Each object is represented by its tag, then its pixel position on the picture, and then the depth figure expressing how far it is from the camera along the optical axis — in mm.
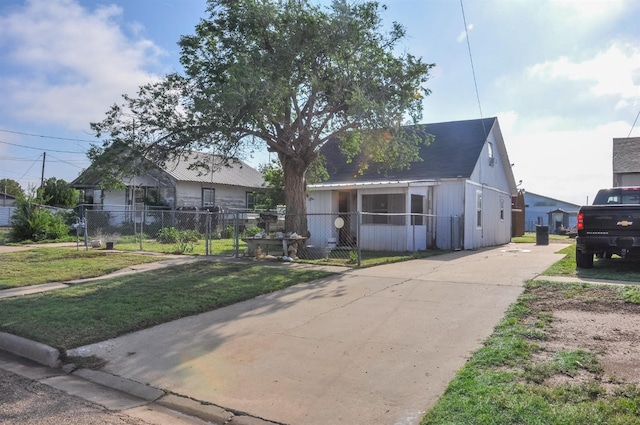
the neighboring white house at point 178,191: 28375
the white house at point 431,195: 16688
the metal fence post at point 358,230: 11288
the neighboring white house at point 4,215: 36041
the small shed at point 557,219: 39594
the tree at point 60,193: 33875
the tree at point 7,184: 66938
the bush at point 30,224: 19516
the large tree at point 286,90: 10828
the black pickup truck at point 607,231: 9242
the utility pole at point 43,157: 43844
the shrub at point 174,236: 18359
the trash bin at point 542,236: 21219
